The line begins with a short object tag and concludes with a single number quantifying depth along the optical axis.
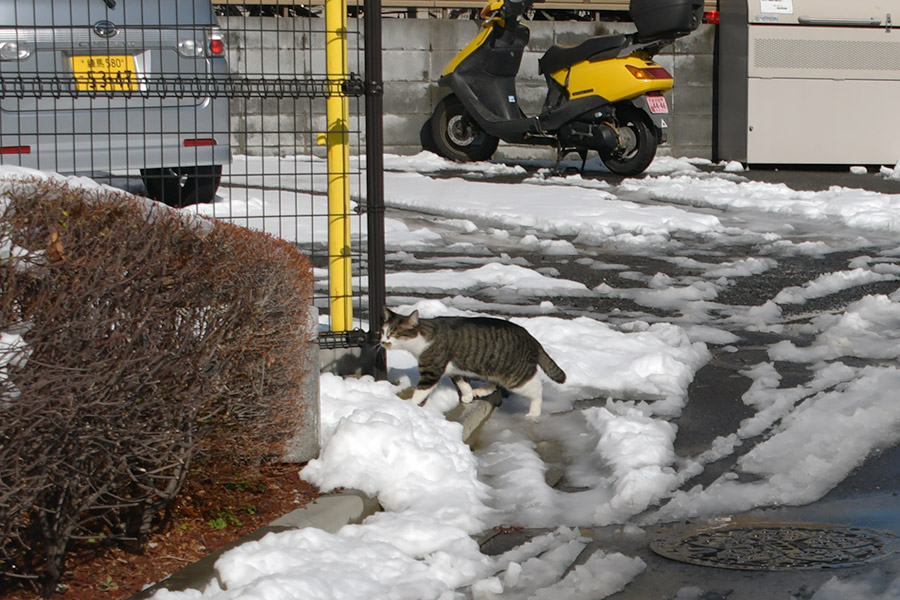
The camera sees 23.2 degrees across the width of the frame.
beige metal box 27.56
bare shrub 5.75
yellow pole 11.00
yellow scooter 24.27
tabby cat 10.99
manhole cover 7.60
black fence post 10.79
